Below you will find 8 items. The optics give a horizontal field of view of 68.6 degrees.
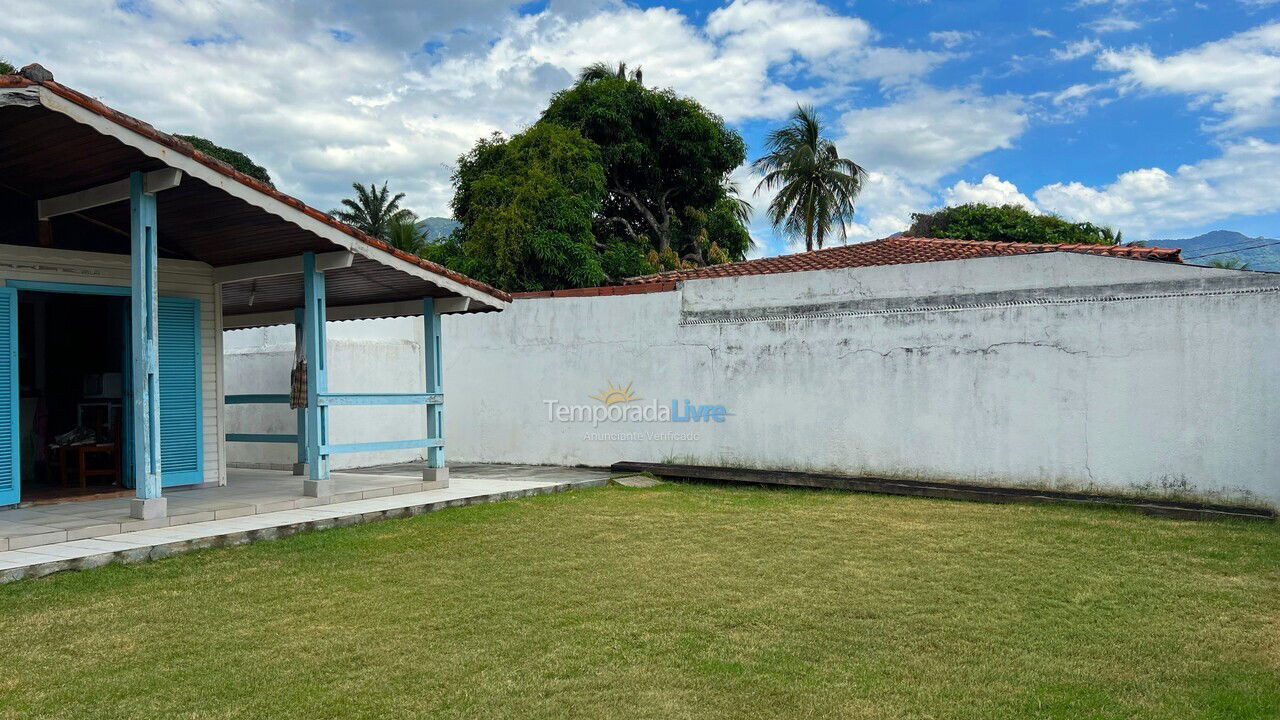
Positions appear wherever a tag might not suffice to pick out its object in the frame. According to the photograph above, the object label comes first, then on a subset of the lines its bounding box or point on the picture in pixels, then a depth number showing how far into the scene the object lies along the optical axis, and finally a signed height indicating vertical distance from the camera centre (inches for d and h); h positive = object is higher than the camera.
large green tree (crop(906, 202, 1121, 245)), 1330.0 +203.9
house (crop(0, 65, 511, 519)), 287.6 +40.3
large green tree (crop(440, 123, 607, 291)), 869.2 +153.8
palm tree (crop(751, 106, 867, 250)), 1249.4 +256.4
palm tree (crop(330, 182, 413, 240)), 1811.0 +337.8
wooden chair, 370.0 -26.1
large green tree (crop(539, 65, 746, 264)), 1072.8 +267.9
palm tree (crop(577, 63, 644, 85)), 1253.1 +414.9
